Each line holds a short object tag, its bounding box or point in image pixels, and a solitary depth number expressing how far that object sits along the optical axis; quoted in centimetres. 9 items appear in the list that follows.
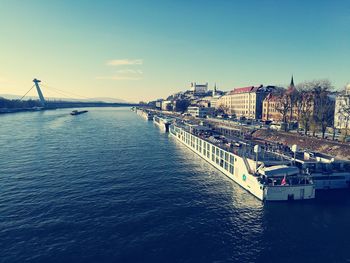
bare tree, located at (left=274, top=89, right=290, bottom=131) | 10331
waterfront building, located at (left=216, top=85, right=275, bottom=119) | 17612
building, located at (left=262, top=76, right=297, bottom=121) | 13938
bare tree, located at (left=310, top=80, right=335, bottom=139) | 9121
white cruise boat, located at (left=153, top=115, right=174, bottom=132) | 15505
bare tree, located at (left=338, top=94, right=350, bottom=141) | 7630
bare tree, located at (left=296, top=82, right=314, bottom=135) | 9614
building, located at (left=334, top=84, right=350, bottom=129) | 10194
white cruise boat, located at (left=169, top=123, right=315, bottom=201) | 4544
